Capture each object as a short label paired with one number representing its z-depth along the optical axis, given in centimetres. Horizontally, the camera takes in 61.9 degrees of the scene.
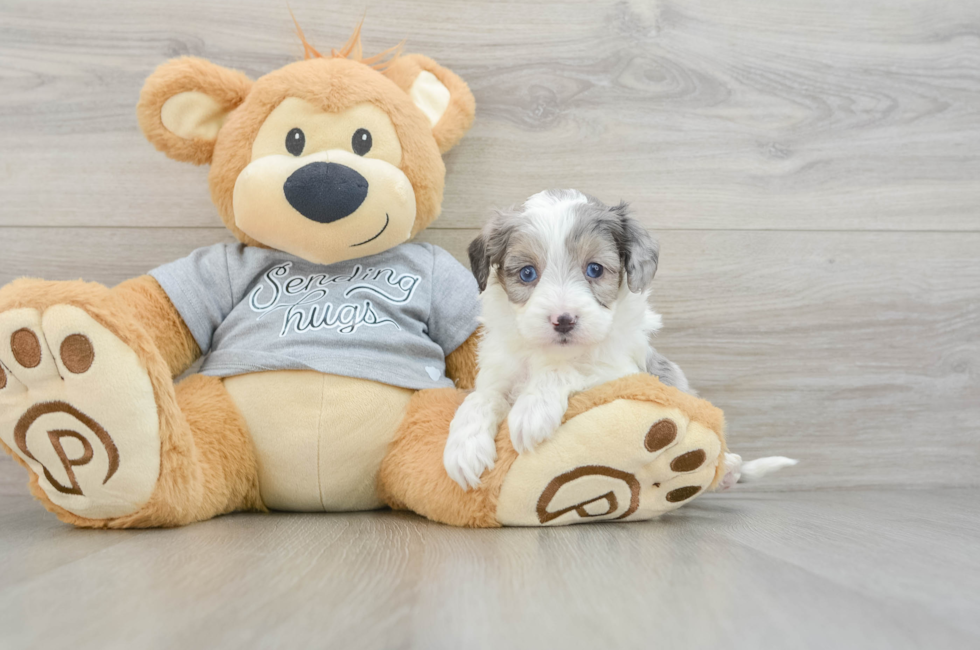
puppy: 50
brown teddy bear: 48
